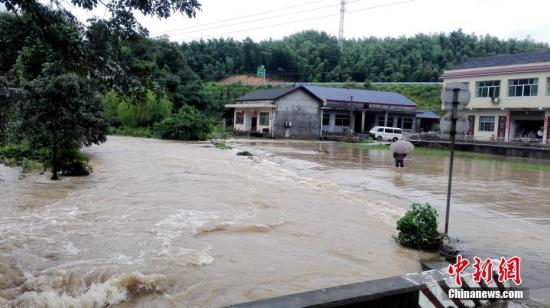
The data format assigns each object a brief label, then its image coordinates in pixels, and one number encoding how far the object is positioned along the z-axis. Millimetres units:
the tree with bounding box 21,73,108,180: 13531
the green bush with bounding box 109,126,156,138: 38844
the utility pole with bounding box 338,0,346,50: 70938
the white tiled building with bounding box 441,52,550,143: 35562
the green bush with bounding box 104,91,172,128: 40281
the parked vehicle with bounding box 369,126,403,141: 45500
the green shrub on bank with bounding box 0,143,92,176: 15477
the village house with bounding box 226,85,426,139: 45938
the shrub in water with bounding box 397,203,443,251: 7875
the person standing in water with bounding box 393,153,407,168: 20297
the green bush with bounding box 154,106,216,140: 36781
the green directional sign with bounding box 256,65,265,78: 75562
